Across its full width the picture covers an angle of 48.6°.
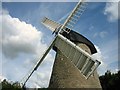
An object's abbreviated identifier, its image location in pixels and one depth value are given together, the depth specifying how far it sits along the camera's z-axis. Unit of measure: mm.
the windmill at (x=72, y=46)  8543
